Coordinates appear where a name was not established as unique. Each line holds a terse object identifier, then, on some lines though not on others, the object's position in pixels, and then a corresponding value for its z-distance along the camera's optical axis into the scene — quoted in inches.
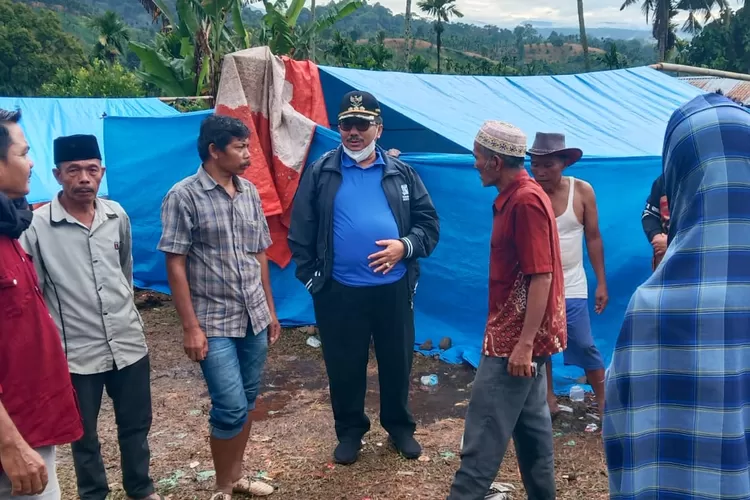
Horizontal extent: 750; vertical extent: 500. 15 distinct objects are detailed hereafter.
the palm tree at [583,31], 1113.4
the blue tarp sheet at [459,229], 174.1
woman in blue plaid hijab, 57.7
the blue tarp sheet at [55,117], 325.1
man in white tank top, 146.2
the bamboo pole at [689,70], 341.4
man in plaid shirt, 114.1
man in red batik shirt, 99.7
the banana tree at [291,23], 388.8
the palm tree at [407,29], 1114.8
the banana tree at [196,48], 389.1
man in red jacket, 70.9
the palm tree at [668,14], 1337.4
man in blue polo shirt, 134.4
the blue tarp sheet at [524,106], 208.7
